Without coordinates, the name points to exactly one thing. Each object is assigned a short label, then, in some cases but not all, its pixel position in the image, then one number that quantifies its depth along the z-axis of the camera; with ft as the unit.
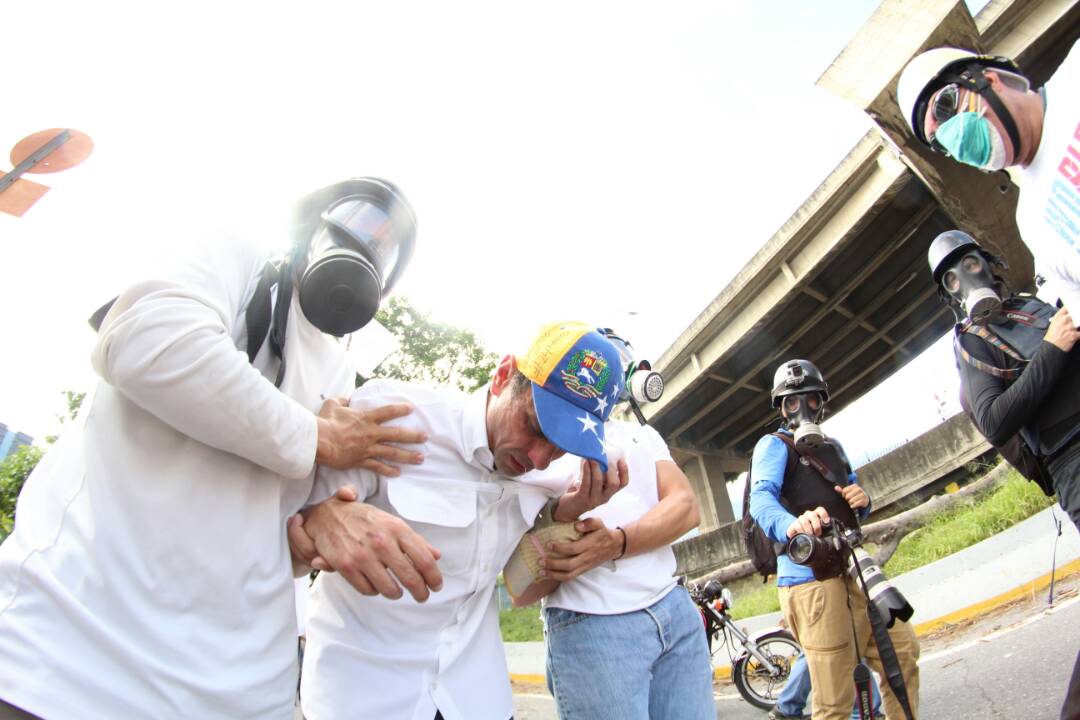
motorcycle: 17.08
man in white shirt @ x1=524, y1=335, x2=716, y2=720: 5.94
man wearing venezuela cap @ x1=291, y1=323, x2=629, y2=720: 4.81
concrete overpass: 27.86
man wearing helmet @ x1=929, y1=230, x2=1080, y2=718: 7.28
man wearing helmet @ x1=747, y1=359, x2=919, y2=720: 9.66
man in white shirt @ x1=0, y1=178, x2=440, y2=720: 3.16
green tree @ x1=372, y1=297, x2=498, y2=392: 64.44
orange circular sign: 13.23
